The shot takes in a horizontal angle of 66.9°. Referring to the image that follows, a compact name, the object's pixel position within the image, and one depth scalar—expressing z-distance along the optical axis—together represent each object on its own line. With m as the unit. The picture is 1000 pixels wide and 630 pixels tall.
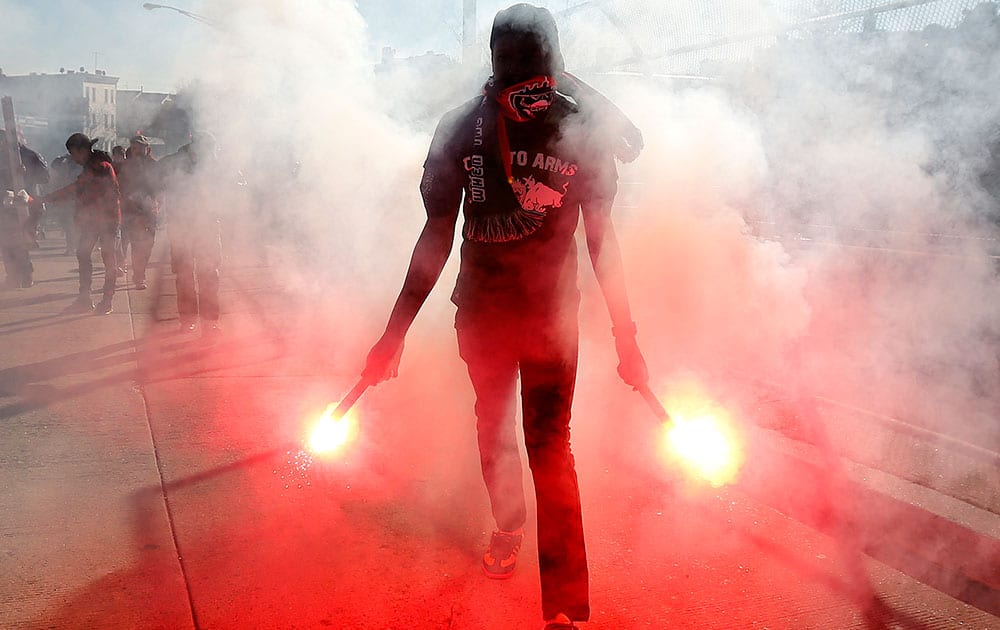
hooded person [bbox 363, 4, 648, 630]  2.07
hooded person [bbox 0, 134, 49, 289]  7.63
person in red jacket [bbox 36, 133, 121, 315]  6.47
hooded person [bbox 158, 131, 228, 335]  5.54
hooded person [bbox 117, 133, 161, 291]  7.03
